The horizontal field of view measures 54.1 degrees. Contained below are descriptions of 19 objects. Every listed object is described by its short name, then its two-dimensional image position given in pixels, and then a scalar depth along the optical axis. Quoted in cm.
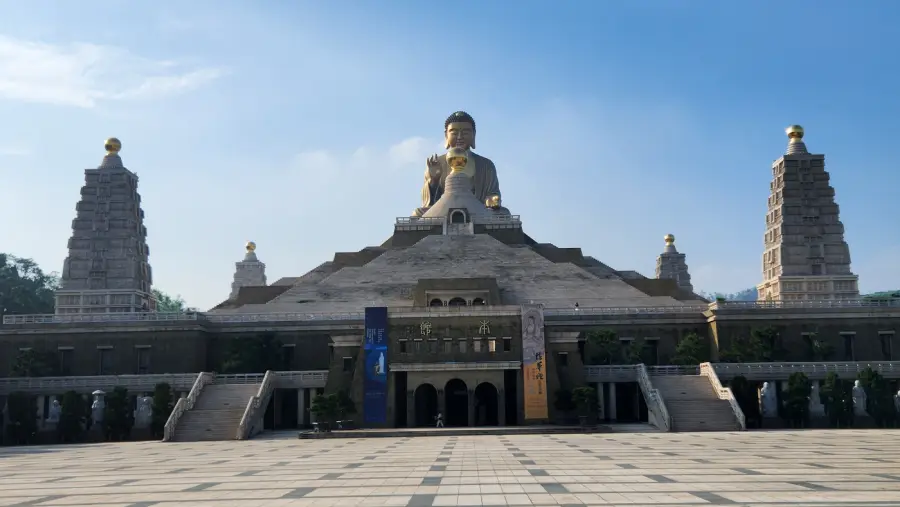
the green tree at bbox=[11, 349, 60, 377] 5766
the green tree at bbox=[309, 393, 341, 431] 4841
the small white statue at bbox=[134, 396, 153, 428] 5031
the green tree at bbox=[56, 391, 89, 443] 5025
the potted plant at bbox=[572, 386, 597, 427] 4884
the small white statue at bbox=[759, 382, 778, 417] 4962
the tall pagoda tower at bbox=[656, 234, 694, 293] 11275
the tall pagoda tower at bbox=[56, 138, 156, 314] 7362
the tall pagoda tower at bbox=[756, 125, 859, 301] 7338
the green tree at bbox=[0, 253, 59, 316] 10350
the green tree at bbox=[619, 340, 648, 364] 5683
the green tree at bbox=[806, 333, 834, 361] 5728
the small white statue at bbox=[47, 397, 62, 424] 5122
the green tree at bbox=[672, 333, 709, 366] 5516
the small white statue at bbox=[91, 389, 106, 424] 5081
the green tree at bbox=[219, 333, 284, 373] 5775
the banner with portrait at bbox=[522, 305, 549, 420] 5025
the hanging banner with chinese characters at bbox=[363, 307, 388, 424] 5097
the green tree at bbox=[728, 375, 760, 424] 5044
